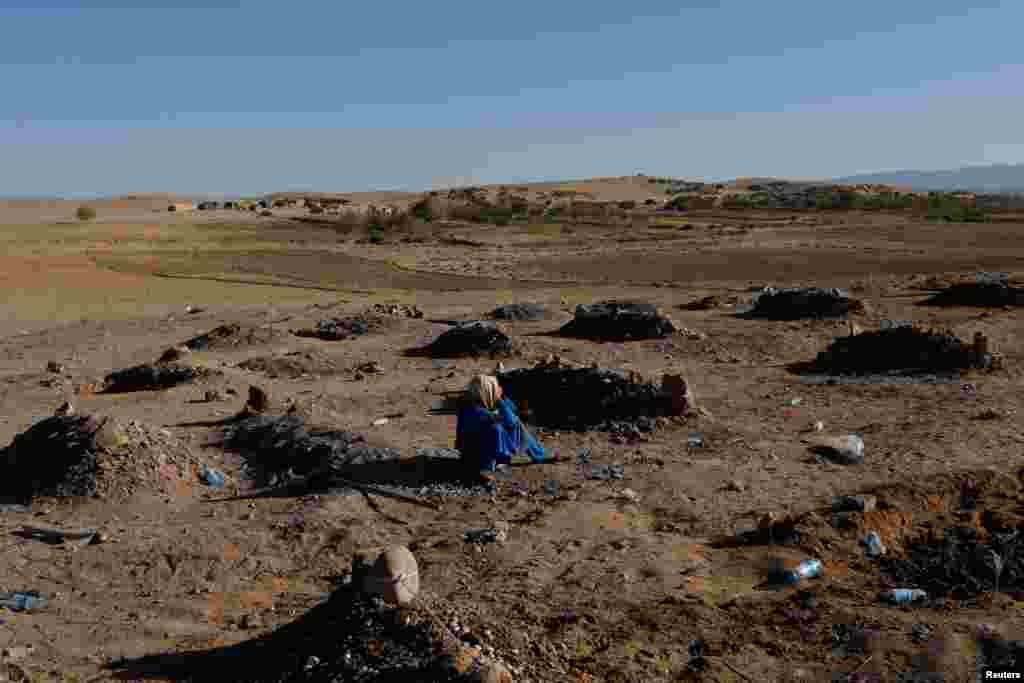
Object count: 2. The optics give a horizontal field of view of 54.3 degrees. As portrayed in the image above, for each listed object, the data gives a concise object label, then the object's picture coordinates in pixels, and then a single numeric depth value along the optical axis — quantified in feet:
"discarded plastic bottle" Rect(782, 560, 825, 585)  19.84
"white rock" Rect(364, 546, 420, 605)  15.98
